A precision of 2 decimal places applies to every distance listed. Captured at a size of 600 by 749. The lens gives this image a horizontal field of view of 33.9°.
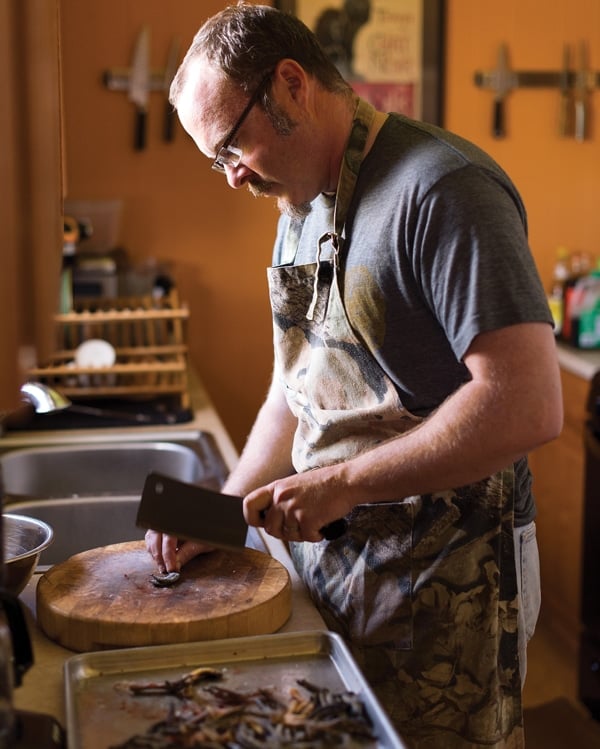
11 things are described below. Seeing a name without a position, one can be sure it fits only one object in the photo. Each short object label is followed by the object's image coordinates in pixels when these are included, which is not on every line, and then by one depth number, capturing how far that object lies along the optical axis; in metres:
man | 1.14
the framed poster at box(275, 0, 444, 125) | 2.99
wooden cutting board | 1.11
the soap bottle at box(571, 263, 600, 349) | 3.01
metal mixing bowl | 1.17
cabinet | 2.87
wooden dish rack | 2.42
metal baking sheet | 0.95
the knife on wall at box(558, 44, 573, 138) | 3.17
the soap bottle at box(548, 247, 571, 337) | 3.16
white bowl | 2.45
